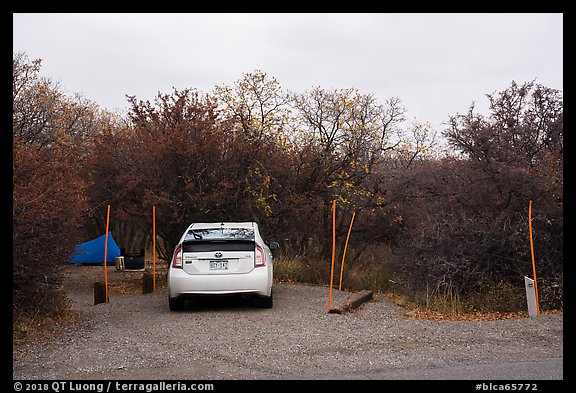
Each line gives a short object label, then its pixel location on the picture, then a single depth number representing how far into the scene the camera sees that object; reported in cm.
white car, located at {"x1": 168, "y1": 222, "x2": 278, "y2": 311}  1183
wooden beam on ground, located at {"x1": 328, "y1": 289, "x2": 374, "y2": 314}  1209
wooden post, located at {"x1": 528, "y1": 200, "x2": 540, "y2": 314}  1187
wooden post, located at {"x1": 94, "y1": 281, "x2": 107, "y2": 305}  1418
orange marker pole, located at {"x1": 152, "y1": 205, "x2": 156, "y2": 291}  1547
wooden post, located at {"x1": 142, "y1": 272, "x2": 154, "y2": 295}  1562
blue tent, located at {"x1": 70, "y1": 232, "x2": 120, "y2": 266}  2729
